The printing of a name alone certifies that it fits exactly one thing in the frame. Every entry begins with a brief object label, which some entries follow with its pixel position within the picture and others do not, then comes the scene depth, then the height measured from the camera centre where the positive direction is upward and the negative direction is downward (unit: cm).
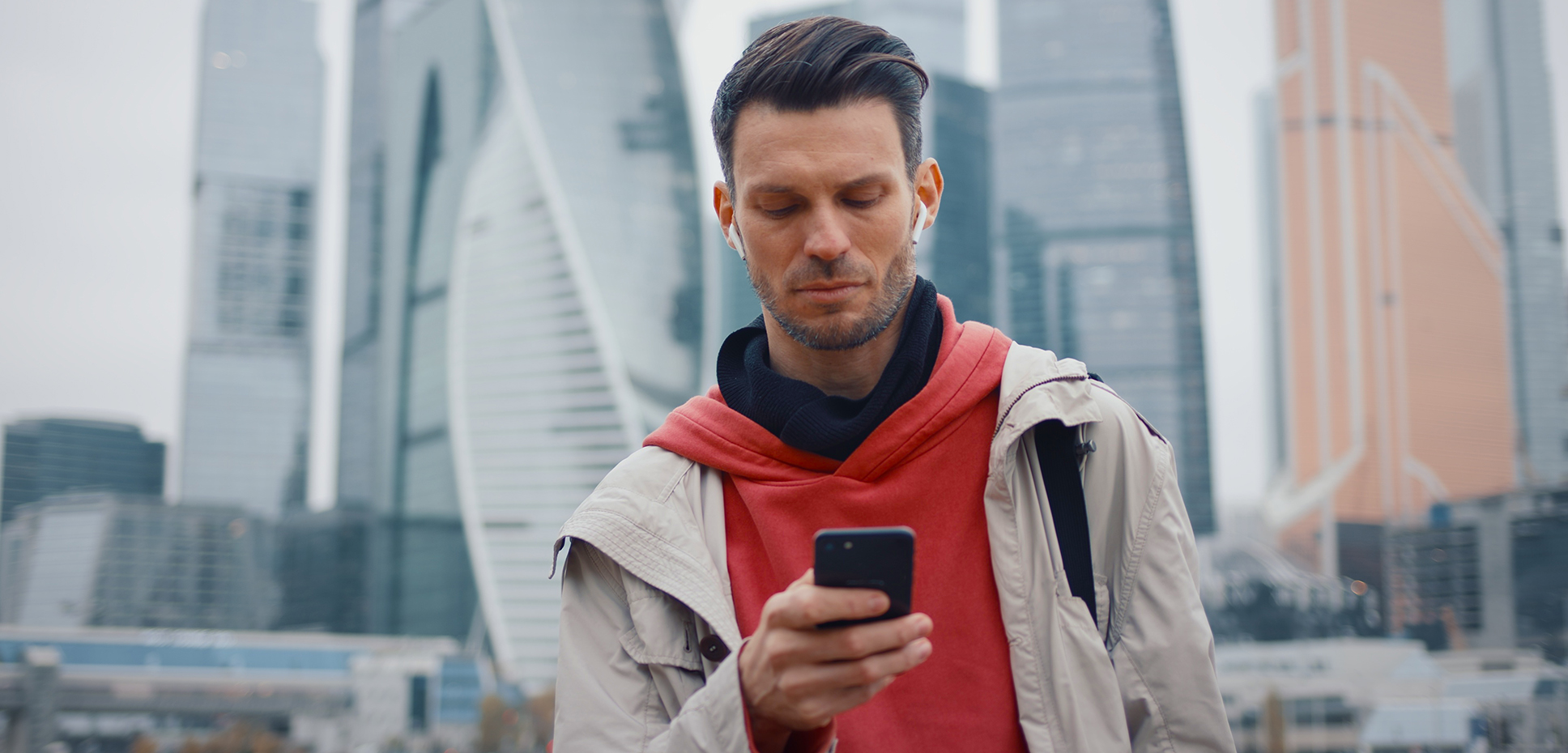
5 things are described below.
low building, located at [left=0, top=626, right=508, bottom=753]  4666 -1370
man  134 -9
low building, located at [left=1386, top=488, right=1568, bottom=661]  6172 -905
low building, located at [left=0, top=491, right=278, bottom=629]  7025 -918
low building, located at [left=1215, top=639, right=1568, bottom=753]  3631 -1207
